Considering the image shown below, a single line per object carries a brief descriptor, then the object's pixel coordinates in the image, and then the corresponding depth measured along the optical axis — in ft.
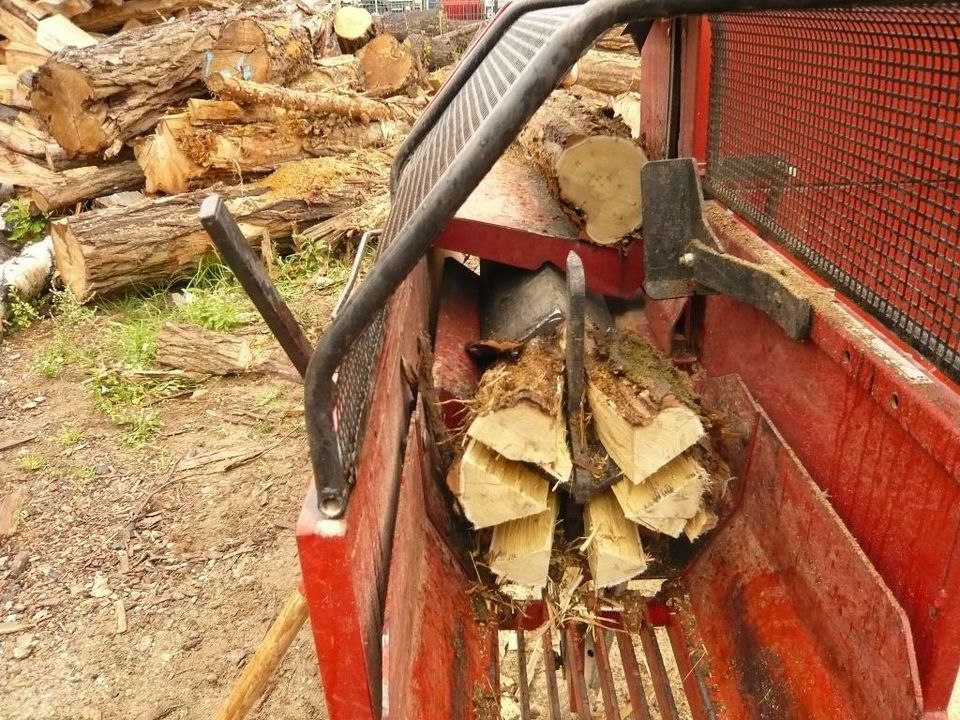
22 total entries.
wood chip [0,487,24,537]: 10.68
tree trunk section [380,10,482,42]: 28.68
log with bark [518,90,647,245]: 7.86
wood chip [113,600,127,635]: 9.07
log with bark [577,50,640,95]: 20.29
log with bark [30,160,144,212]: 18.88
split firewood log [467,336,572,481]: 5.62
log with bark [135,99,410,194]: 17.12
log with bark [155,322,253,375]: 14.07
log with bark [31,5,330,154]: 16.67
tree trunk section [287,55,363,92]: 20.46
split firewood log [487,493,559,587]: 6.19
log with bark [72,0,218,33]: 24.72
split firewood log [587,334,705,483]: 5.63
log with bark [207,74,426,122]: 16.67
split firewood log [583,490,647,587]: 6.15
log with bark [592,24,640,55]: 21.20
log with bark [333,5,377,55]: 25.16
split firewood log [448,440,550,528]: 5.84
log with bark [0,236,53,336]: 16.52
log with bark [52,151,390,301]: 15.80
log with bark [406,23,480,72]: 26.73
